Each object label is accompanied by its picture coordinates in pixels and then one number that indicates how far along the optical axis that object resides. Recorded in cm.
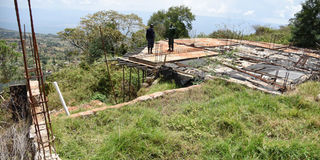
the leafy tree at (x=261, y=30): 1924
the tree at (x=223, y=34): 1631
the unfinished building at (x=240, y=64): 612
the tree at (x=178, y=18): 2332
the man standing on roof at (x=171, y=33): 928
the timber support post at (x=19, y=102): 512
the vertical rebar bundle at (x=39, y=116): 187
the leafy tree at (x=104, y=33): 1308
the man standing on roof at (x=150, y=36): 884
